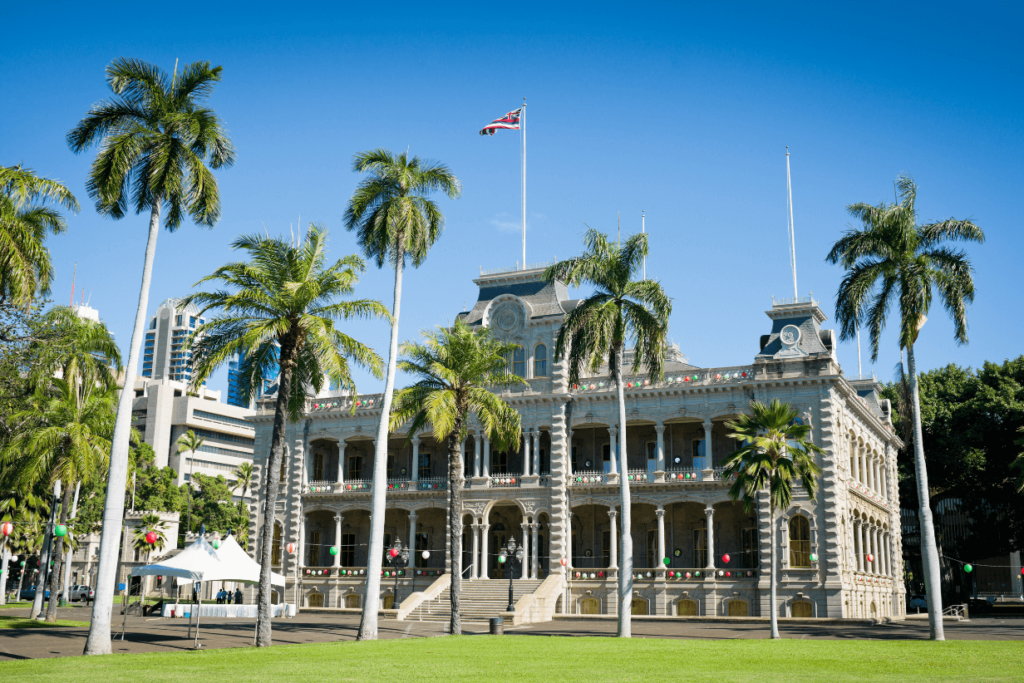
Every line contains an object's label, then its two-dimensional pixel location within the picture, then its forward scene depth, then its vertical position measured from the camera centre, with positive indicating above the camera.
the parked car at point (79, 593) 69.91 -3.66
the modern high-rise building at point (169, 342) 192.50 +42.33
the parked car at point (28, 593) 80.91 -4.35
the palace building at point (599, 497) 43.16 +2.77
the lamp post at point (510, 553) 40.25 -0.12
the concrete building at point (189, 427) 114.56 +15.09
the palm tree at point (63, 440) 33.06 +3.71
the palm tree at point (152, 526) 75.81 +1.68
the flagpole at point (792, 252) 47.53 +15.23
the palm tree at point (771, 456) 34.28 +3.59
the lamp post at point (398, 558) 41.01 -0.41
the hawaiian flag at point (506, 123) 47.38 +21.50
